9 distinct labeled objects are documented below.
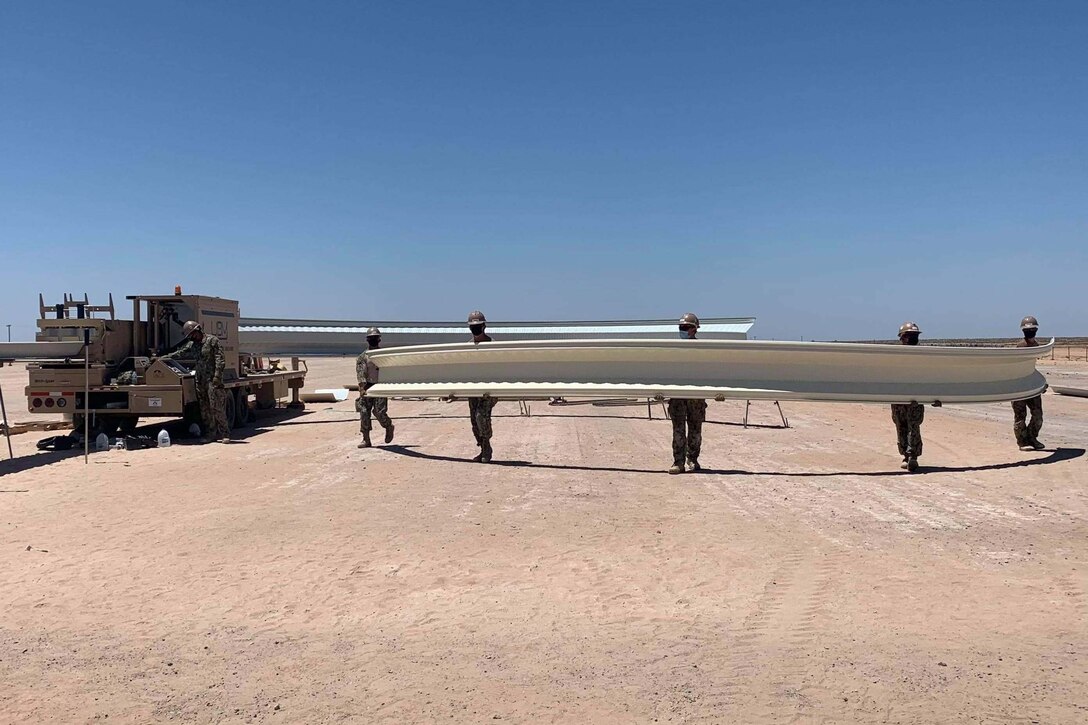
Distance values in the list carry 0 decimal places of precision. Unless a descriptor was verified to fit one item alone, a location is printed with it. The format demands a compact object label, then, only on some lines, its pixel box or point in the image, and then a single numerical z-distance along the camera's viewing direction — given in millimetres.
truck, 13945
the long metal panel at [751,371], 9188
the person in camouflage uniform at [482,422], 10320
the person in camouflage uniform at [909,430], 9156
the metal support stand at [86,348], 10912
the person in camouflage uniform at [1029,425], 10719
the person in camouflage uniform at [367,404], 12070
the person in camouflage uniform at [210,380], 13844
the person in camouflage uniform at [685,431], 9430
